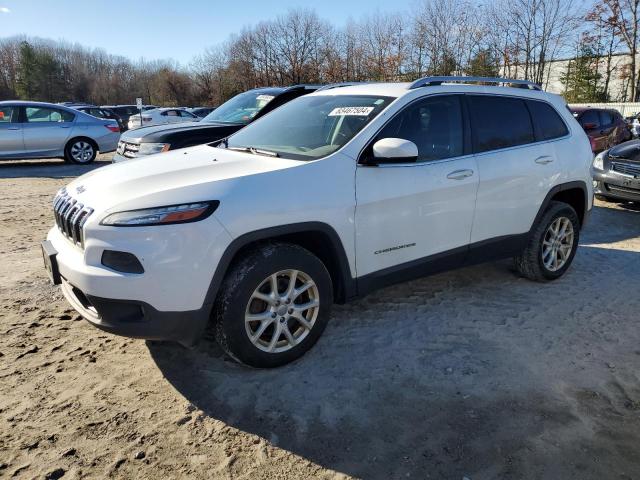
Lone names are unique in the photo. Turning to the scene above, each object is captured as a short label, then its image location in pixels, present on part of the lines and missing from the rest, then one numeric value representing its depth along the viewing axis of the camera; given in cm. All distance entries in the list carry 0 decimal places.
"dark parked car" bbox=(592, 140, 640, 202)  814
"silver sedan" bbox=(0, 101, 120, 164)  1160
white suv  265
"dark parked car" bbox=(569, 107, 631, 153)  1307
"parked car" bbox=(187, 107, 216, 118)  2648
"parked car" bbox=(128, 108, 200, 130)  2033
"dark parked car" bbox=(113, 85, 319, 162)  682
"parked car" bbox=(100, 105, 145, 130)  2653
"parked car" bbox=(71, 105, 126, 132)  2240
